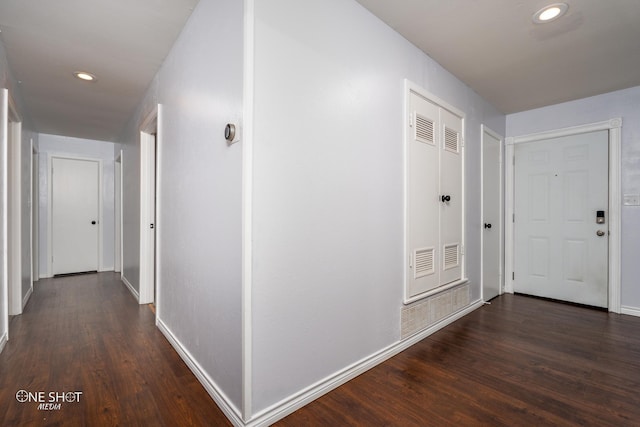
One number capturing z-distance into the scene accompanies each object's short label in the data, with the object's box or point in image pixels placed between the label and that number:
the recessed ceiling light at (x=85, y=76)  2.87
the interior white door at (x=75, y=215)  5.18
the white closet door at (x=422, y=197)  2.42
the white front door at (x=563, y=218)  3.46
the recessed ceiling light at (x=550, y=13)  1.99
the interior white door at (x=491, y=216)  3.56
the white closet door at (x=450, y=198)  2.80
